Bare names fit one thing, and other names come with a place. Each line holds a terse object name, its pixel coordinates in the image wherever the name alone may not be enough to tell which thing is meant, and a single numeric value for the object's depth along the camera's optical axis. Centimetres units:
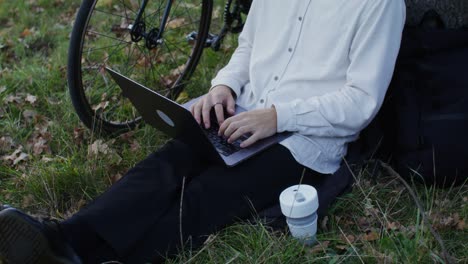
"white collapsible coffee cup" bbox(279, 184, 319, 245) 206
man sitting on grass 208
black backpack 235
